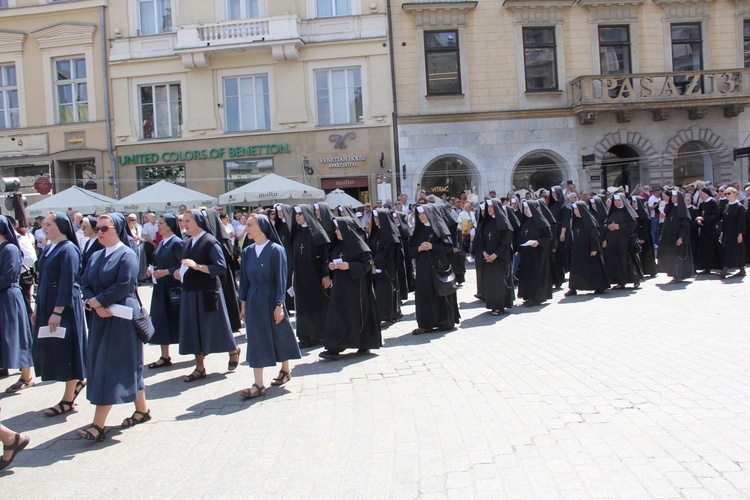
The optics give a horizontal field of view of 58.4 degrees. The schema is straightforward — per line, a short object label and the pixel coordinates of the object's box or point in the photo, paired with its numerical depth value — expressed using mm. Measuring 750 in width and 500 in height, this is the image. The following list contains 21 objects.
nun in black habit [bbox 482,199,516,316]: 11062
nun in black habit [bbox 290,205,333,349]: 9070
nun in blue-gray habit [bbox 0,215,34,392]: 7164
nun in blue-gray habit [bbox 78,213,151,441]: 5609
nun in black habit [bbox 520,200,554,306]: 12062
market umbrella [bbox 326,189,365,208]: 21125
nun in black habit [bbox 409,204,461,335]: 9961
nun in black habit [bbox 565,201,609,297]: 13148
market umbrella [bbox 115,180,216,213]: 18828
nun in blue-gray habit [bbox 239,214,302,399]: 6891
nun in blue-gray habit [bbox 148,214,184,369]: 8414
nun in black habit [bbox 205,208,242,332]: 9438
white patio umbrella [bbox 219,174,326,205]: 18938
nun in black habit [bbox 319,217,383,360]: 8422
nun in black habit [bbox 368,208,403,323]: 9727
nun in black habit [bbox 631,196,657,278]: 14719
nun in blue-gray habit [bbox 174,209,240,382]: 7680
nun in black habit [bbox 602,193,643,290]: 13453
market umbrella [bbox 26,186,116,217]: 18984
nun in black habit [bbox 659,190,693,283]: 13867
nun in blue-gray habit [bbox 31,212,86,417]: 6469
